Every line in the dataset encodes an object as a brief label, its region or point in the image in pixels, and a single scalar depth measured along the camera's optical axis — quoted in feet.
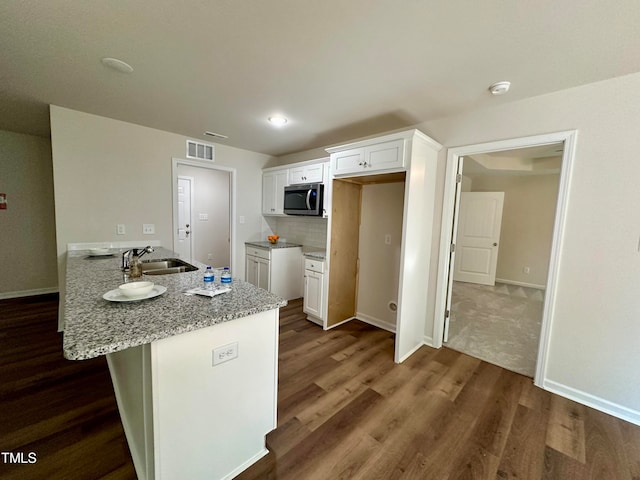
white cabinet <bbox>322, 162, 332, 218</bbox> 9.85
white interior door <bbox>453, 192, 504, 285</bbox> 17.22
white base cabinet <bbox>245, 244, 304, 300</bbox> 12.36
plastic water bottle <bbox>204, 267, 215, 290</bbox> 4.95
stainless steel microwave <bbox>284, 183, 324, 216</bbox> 10.91
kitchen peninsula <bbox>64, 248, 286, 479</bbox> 3.26
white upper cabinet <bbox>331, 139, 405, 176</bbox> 7.55
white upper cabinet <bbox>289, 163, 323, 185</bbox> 11.23
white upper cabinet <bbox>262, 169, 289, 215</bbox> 13.14
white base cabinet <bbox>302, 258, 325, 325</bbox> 10.14
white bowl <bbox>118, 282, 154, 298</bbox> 4.07
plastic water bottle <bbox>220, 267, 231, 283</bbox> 5.09
